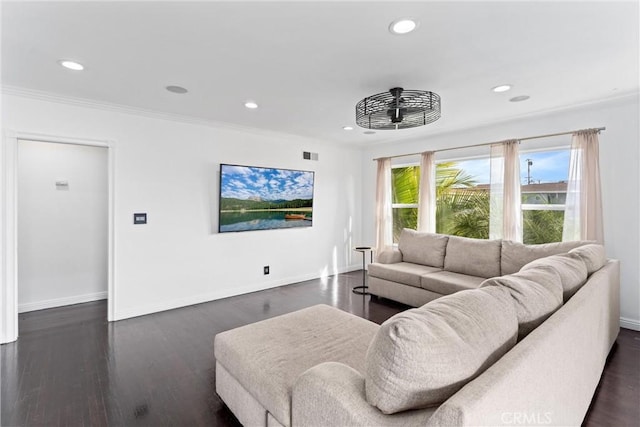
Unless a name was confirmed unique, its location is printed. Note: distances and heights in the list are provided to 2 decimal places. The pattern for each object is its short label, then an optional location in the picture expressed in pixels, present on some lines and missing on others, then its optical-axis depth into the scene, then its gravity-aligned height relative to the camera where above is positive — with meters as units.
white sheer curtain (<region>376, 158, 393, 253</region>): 5.65 +0.06
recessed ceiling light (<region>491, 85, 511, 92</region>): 2.98 +1.21
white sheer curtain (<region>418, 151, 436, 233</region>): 4.93 +0.27
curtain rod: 3.43 +0.95
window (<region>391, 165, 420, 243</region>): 5.43 +0.26
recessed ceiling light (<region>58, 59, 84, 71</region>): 2.42 +1.13
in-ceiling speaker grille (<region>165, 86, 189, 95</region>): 2.96 +1.15
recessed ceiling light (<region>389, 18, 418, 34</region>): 1.88 +1.15
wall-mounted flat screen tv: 4.32 +0.16
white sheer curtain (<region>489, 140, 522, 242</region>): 4.02 +0.26
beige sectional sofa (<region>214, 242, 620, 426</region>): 0.95 -0.57
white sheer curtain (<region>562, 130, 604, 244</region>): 3.41 +0.23
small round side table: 4.64 -1.21
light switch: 3.67 -0.13
